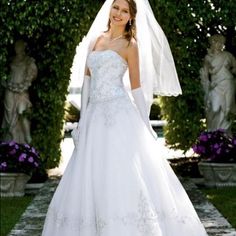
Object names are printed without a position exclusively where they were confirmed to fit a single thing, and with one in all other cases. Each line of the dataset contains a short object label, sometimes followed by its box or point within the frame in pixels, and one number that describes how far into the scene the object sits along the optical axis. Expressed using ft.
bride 13.24
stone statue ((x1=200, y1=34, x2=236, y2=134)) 28.86
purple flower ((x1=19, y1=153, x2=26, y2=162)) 25.33
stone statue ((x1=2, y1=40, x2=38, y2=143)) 28.12
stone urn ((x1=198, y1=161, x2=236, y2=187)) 26.48
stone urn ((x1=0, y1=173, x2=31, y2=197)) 24.98
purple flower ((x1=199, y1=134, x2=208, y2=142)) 27.45
